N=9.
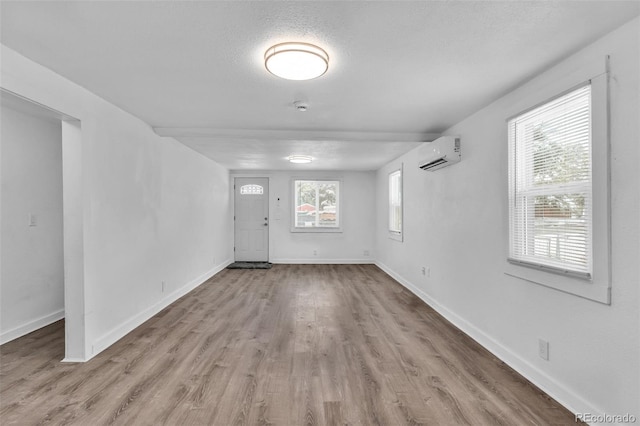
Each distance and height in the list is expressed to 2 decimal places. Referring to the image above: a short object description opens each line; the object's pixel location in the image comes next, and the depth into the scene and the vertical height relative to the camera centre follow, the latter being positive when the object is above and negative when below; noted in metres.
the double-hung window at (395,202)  5.72 +0.16
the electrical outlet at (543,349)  2.15 -1.01
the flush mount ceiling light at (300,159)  5.39 +0.95
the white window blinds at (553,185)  1.90 +0.17
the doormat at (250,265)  6.70 -1.24
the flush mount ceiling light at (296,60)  1.83 +0.94
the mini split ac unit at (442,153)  3.37 +0.67
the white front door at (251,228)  7.38 -0.42
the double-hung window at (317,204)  7.46 +0.16
